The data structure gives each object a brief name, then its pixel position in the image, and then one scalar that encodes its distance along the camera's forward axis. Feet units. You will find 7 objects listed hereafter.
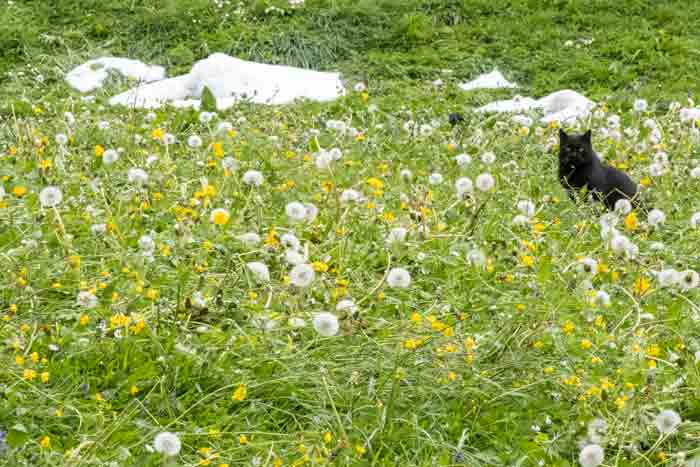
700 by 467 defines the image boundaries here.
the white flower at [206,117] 42.78
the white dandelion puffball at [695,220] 32.22
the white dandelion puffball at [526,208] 32.66
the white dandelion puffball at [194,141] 36.75
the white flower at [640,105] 50.78
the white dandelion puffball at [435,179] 34.86
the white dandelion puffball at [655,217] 32.19
